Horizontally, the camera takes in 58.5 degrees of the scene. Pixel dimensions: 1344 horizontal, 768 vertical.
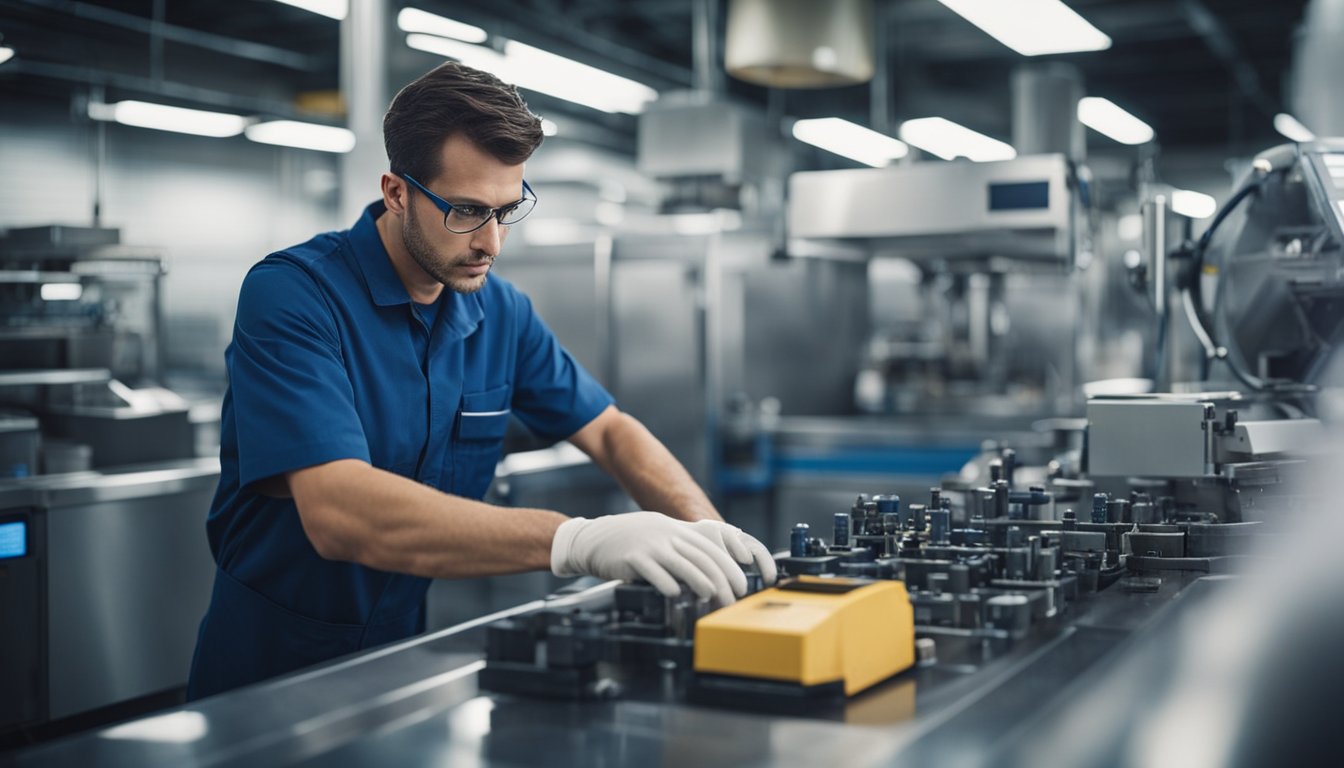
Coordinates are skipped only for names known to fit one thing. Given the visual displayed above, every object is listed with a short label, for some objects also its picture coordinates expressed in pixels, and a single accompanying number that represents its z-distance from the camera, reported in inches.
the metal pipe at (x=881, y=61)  313.1
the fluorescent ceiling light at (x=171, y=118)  263.0
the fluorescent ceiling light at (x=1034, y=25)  167.8
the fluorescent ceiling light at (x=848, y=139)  302.2
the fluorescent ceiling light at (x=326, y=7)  192.4
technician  57.7
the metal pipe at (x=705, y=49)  211.1
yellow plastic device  41.0
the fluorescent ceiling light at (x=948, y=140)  319.3
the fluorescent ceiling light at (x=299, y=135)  293.9
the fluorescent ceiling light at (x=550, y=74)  198.2
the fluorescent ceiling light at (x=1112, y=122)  316.5
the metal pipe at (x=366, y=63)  158.7
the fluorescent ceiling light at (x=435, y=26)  178.9
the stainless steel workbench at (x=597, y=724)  38.0
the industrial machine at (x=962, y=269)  117.1
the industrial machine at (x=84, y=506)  127.5
